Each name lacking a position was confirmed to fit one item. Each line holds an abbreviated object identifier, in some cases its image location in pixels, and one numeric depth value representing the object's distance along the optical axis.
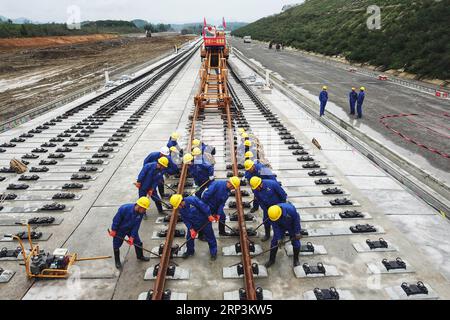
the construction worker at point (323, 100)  13.86
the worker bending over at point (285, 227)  5.29
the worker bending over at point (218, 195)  5.94
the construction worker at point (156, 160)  7.36
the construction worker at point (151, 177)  6.64
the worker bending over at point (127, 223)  5.29
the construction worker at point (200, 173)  7.12
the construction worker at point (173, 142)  8.58
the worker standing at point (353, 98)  14.23
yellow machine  5.19
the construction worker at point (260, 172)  6.67
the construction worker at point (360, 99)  13.79
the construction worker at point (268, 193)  5.85
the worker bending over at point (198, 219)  5.62
